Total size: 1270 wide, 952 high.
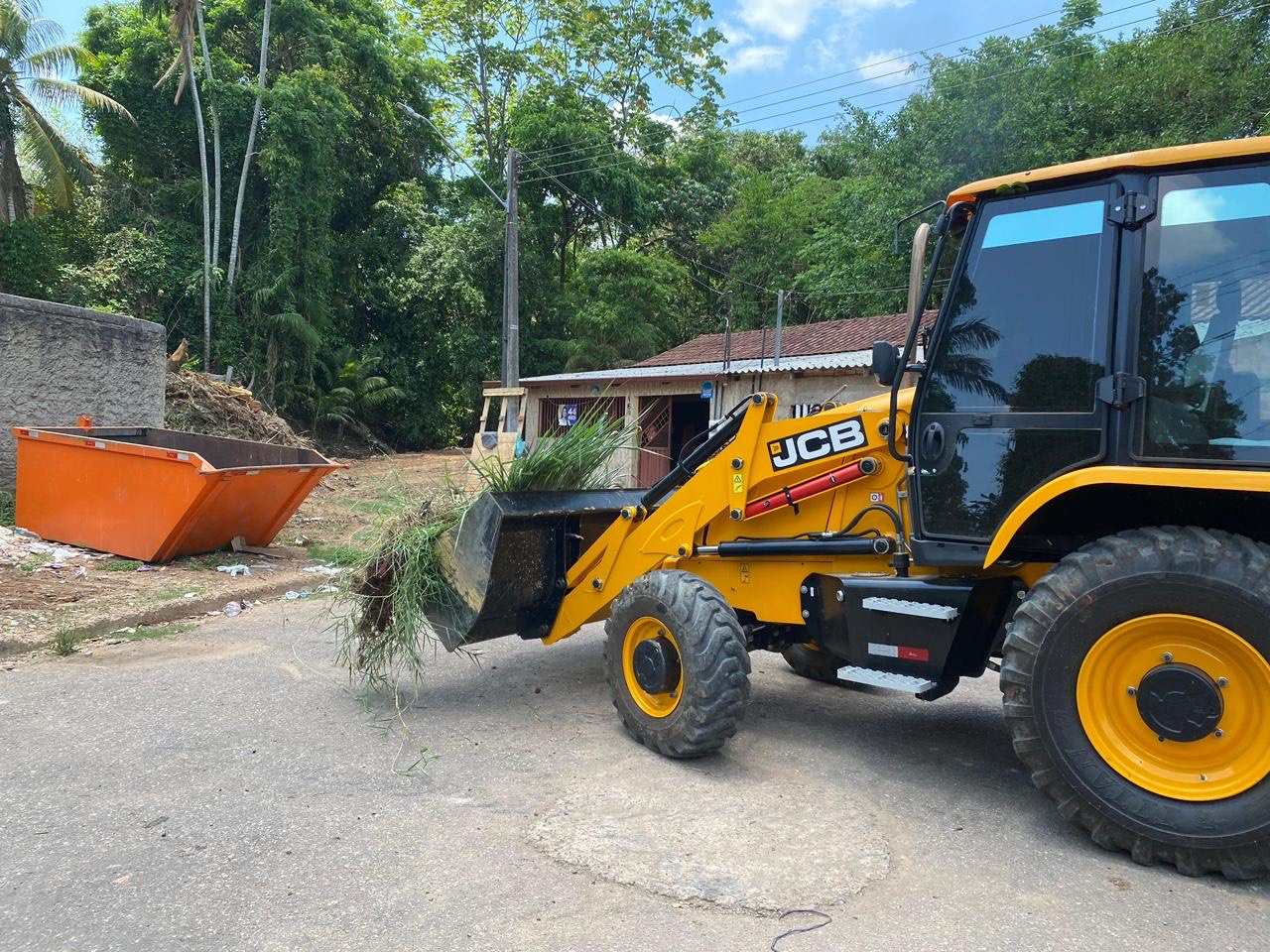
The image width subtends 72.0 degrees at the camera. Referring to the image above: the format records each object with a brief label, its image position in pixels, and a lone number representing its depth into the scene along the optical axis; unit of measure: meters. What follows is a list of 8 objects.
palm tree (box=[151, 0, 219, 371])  20.01
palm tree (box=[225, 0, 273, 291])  22.45
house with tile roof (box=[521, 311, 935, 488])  13.87
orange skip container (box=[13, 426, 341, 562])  7.71
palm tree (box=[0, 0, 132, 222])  20.02
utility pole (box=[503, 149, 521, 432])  17.52
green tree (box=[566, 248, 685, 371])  25.83
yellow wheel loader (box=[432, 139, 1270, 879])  2.96
